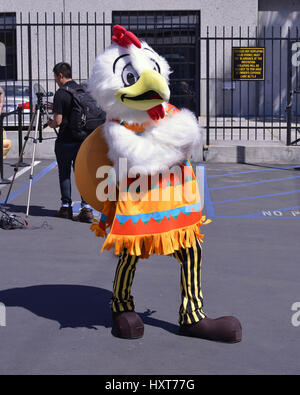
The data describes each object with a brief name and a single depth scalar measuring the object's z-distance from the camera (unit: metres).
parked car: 16.22
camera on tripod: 8.12
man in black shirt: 7.92
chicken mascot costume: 4.18
